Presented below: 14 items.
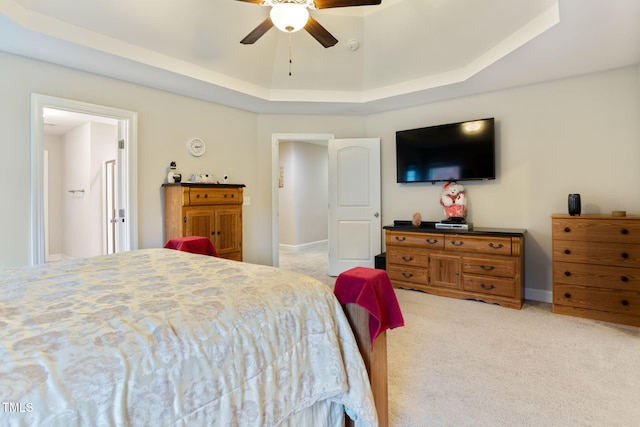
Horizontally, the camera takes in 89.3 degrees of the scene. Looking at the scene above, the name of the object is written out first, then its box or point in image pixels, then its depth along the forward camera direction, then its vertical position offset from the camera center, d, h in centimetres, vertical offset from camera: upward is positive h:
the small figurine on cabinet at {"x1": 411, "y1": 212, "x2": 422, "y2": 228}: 416 -13
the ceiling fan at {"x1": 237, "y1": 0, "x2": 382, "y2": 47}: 225 +141
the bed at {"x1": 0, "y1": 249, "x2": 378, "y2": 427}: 72 -37
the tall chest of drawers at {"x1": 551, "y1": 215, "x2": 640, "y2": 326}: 286 -54
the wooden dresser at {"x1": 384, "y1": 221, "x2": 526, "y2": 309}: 338 -60
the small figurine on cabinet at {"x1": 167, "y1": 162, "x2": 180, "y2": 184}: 372 +44
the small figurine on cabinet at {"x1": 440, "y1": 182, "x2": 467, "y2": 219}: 402 +11
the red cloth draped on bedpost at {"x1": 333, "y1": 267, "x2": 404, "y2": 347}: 135 -37
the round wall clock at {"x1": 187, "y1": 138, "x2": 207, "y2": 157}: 401 +82
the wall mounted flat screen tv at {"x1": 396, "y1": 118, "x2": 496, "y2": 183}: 387 +73
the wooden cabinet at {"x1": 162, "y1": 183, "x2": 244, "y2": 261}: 349 -2
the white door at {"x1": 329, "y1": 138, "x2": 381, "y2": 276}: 478 +11
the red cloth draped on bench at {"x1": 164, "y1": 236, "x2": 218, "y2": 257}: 262 -28
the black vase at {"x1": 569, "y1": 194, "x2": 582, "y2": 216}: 310 +4
